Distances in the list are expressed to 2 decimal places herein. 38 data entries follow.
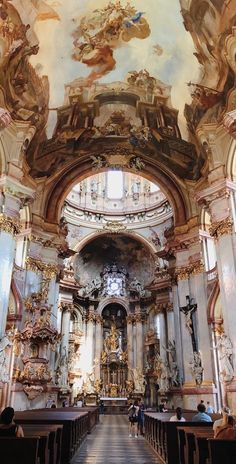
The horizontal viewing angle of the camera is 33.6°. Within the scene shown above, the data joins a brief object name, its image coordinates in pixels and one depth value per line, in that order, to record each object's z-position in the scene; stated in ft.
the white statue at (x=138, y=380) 89.10
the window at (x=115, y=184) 104.32
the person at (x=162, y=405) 61.54
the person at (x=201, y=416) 22.72
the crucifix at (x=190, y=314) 55.62
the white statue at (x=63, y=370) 65.56
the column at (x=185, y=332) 54.75
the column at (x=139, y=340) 93.51
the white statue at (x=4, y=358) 38.83
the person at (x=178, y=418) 23.56
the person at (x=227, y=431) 14.85
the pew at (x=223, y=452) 12.44
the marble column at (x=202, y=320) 52.03
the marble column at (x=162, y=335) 80.71
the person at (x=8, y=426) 14.07
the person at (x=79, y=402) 79.99
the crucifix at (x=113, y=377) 94.79
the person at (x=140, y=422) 42.66
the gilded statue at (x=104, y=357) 95.76
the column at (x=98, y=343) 93.56
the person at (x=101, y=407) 84.57
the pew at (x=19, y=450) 12.38
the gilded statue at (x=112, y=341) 98.55
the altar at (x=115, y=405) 86.53
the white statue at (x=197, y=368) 51.98
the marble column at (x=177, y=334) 58.29
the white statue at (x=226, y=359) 39.45
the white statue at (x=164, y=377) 67.03
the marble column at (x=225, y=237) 41.48
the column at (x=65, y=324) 80.74
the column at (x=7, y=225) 41.96
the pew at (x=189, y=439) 17.16
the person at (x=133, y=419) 38.81
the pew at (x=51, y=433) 17.05
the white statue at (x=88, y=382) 89.15
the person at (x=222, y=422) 15.34
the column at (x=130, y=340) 94.61
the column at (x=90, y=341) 94.58
